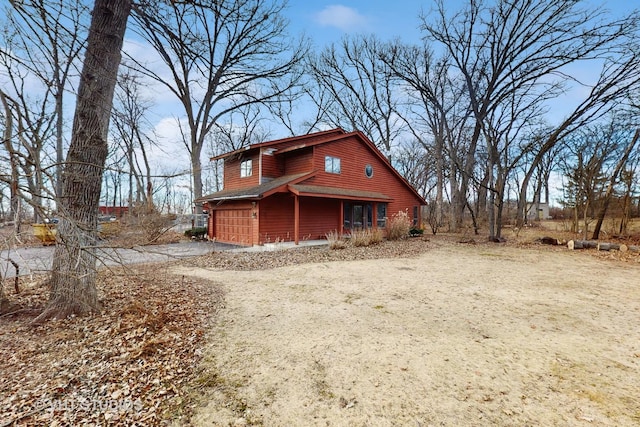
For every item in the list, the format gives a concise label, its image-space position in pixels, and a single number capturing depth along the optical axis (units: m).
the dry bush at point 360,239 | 11.92
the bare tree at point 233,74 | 14.81
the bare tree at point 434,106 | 17.83
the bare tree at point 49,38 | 2.73
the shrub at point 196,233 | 15.87
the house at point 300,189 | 12.89
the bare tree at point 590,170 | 13.62
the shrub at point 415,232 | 16.88
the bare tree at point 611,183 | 12.61
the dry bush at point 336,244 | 11.22
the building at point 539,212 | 31.25
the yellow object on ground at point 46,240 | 10.53
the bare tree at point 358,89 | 22.19
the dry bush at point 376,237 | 12.44
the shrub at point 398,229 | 14.14
